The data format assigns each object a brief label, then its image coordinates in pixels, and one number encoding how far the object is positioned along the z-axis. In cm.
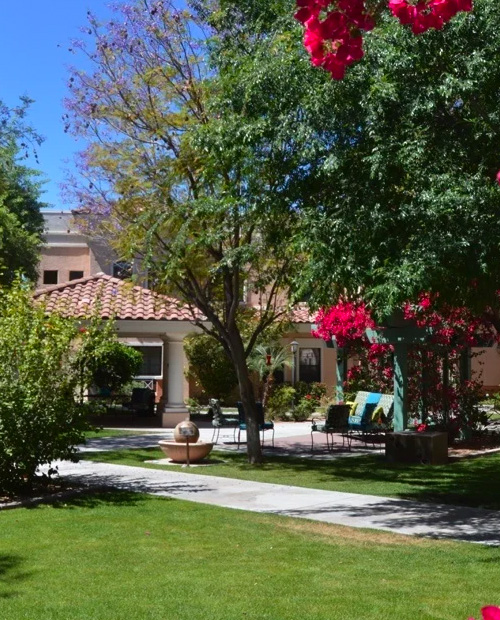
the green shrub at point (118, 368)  2833
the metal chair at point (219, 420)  1986
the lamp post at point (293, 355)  2928
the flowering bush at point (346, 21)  370
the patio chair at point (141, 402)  2705
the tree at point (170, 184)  1473
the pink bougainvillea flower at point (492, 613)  206
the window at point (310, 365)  3509
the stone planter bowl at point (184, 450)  1597
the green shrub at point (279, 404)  2881
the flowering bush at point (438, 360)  1845
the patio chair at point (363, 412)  1912
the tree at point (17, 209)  2066
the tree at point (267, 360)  2794
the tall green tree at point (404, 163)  932
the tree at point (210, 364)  2995
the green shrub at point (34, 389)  1147
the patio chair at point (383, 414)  1956
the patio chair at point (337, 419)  1836
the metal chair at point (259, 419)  1794
